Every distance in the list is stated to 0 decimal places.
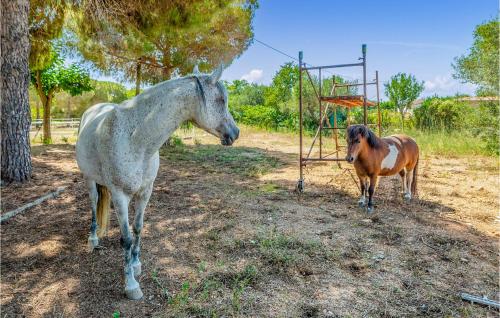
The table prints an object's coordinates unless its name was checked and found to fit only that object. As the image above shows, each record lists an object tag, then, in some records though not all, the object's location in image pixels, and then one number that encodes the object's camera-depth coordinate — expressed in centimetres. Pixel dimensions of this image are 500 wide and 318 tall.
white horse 205
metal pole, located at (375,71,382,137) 697
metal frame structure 500
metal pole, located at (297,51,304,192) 529
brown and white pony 418
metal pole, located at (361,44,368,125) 497
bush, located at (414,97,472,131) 1468
